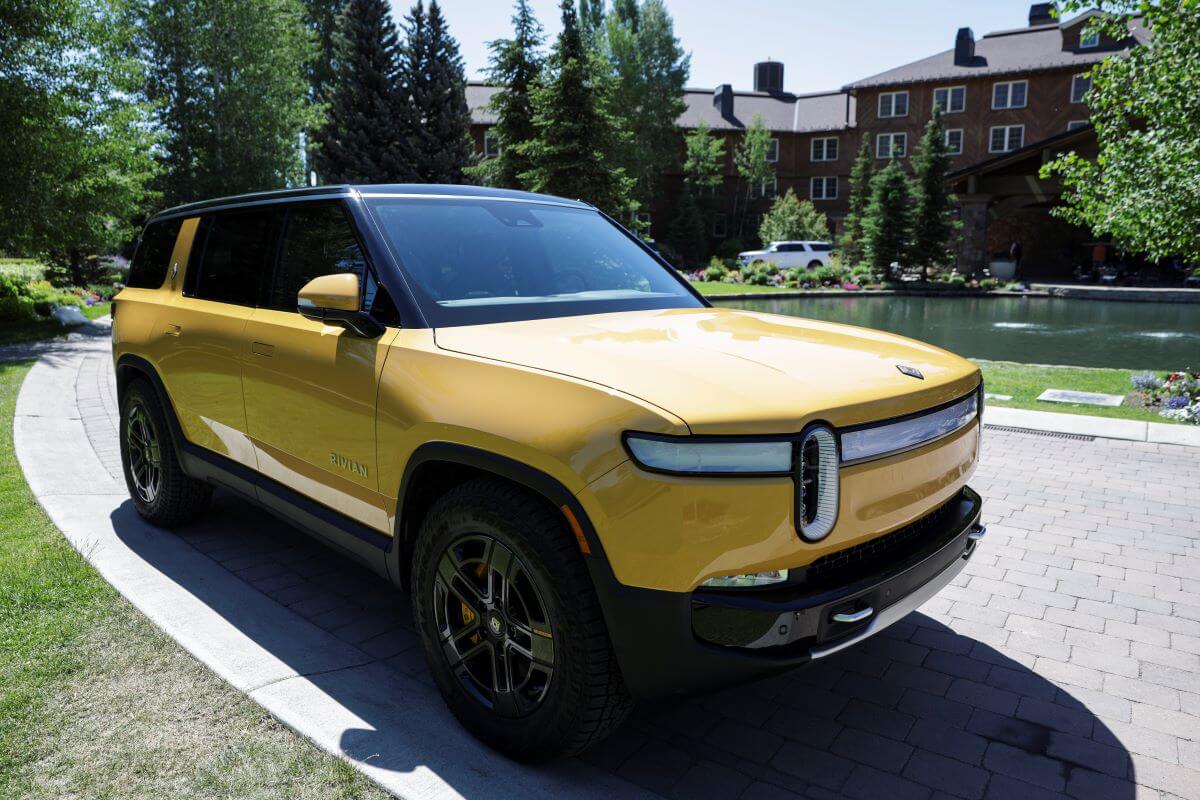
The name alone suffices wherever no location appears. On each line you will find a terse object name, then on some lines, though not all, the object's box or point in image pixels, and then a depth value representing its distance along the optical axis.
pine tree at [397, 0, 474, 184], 34.38
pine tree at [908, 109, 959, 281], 37.28
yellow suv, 2.25
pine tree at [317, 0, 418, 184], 34.06
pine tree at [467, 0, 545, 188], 26.30
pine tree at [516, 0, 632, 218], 23.83
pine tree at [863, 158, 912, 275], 36.94
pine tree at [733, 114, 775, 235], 53.16
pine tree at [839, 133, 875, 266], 49.47
